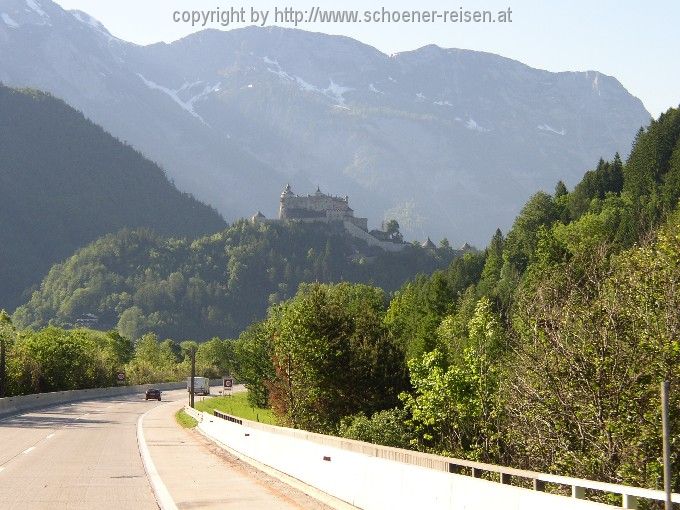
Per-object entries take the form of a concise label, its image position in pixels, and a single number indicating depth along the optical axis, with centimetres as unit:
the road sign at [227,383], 12231
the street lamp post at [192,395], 8500
